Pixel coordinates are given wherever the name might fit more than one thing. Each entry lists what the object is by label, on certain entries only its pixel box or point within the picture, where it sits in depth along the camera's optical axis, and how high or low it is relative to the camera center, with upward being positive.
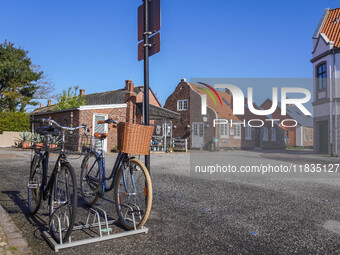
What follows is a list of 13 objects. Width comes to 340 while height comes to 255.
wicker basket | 3.24 -0.05
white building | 20.16 +3.65
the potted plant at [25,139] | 19.92 -0.42
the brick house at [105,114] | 19.72 +1.43
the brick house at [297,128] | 48.16 +0.98
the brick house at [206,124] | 29.64 +1.01
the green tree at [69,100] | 31.53 +3.63
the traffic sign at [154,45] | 3.76 +1.16
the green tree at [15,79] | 30.70 +5.88
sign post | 3.77 +1.32
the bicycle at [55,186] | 2.96 -0.61
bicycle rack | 2.86 -1.09
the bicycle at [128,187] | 3.31 -0.64
